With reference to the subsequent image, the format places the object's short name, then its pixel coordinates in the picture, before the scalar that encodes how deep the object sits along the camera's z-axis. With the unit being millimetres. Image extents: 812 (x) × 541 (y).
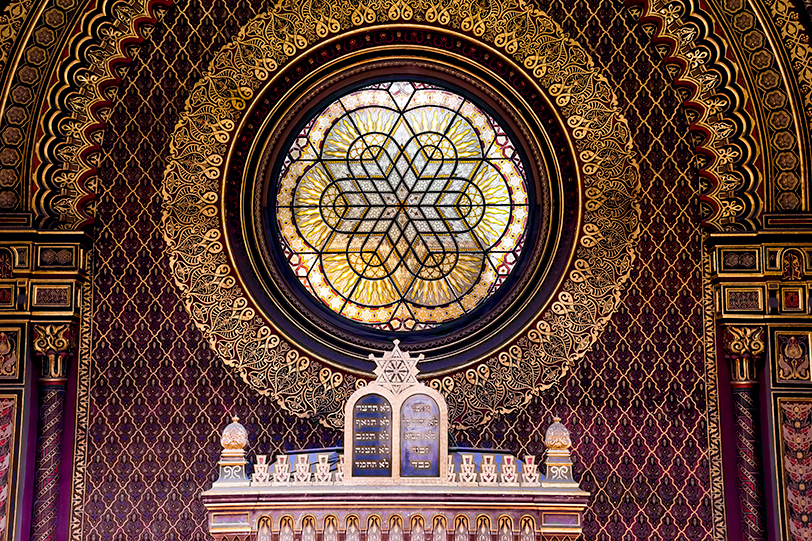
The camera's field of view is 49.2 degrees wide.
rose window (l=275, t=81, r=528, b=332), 7328
